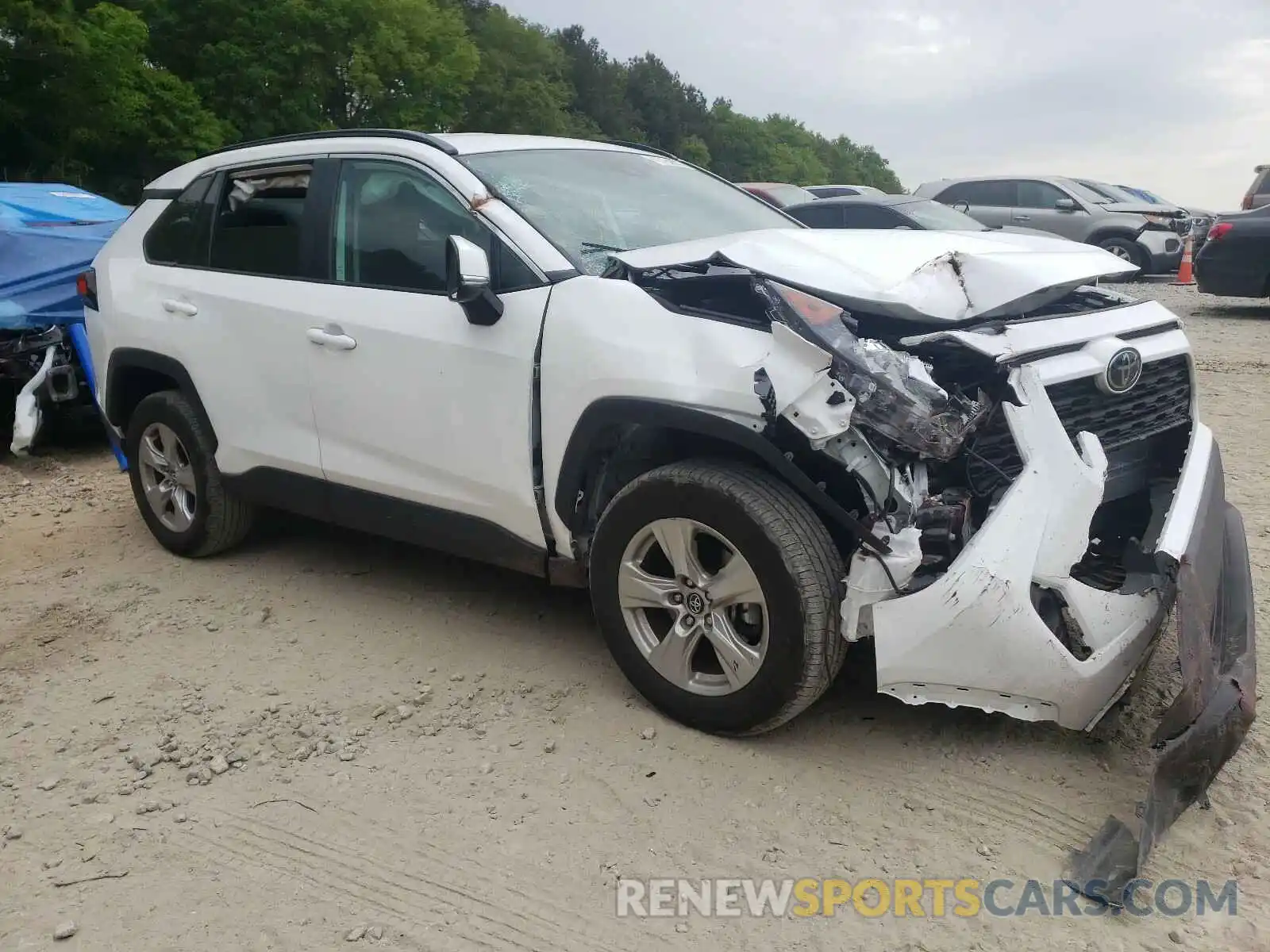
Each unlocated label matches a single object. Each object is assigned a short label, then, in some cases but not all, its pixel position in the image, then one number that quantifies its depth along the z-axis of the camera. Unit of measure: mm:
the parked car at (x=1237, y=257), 10867
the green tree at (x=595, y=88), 65562
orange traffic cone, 15133
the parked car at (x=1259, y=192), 13859
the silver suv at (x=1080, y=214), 14828
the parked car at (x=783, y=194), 13609
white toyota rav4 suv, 2682
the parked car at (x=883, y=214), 10875
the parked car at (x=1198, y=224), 16297
